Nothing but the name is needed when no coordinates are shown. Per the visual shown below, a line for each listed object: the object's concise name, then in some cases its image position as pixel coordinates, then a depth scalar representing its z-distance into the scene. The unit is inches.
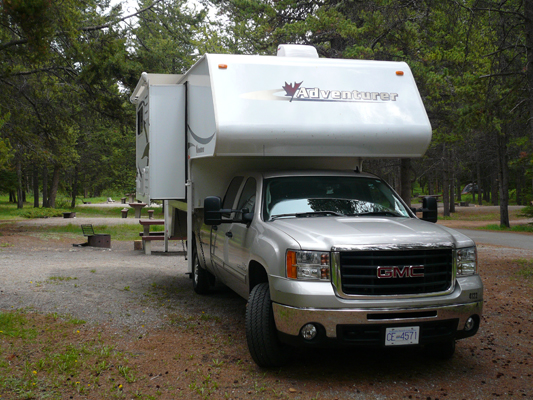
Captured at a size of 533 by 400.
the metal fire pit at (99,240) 651.5
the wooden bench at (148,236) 568.4
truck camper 195.0
